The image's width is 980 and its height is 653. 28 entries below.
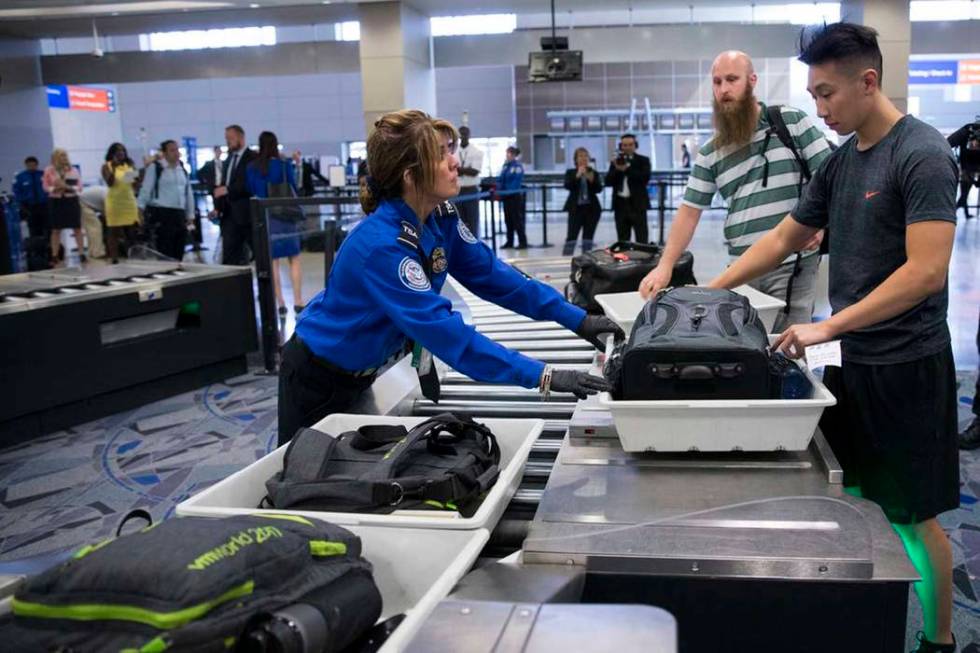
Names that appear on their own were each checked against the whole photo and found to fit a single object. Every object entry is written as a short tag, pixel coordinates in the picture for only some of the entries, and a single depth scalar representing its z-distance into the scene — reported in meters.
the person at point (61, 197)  11.70
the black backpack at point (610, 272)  3.35
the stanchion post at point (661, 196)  11.53
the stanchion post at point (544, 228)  12.57
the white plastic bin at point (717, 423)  1.49
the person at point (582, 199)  11.70
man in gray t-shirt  1.67
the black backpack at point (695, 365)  1.51
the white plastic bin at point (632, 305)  2.35
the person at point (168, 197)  9.93
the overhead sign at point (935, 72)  18.64
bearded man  2.88
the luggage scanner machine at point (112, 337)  4.53
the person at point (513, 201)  12.30
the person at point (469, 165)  7.83
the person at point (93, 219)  12.46
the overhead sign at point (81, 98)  20.19
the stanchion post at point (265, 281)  5.76
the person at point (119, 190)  10.42
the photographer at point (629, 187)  10.92
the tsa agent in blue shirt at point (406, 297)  1.77
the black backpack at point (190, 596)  0.86
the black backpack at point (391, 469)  1.37
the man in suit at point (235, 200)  7.68
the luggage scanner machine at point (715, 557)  1.20
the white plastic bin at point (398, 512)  1.25
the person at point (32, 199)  12.66
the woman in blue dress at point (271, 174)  7.47
